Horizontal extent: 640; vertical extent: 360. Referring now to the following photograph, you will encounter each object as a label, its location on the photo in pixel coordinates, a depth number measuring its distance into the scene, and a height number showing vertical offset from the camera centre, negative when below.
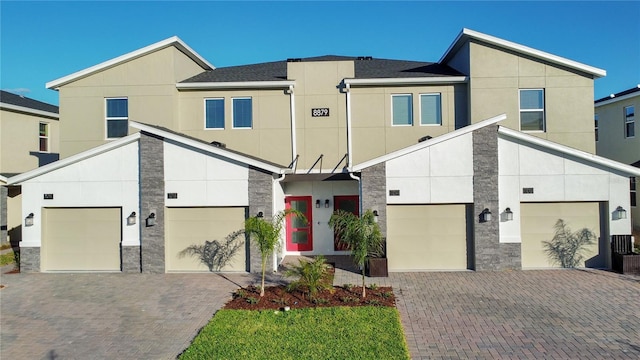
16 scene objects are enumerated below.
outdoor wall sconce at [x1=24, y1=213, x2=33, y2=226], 12.95 -0.92
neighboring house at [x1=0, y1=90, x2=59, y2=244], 17.91 +2.50
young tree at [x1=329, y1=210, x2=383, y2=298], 10.08 -1.18
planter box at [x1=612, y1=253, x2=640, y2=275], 11.70 -2.33
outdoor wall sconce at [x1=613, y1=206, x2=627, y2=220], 12.22 -0.87
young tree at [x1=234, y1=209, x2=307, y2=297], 10.07 -1.15
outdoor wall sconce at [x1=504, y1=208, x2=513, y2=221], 12.31 -0.87
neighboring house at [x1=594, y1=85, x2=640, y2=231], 18.23 +2.69
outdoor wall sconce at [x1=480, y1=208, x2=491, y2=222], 12.24 -0.89
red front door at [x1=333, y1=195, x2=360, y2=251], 15.58 -0.63
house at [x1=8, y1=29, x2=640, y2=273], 12.41 +0.91
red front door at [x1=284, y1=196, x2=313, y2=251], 15.64 -1.67
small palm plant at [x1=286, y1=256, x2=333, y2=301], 10.01 -2.29
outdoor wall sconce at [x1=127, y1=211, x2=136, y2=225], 12.68 -0.91
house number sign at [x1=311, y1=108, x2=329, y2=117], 15.05 +2.88
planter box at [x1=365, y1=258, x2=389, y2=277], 12.00 -2.42
